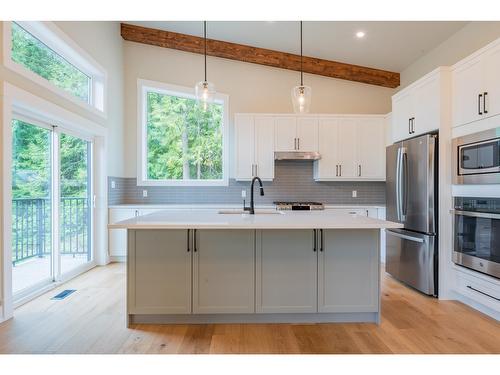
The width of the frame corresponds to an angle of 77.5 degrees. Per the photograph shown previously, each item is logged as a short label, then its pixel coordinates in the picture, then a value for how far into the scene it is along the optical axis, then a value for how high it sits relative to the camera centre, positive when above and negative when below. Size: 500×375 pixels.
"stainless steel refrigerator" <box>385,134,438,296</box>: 3.21 -0.27
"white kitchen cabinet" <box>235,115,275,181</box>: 4.95 +0.67
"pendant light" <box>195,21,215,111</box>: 2.95 +0.89
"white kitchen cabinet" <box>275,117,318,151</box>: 4.95 +0.83
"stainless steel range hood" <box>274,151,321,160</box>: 4.87 +0.49
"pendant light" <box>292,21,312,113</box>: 3.08 +0.89
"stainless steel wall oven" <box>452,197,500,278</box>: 2.67 -0.44
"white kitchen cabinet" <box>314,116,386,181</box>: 4.96 +0.63
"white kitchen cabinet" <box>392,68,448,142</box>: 3.20 +0.90
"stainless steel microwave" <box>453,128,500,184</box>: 2.65 +0.26
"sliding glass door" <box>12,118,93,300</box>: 3.17 -0.22
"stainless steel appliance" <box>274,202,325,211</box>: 4.70 -0.30
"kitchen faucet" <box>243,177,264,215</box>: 3.13 -0.25
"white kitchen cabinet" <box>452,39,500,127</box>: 2.65 +0.92
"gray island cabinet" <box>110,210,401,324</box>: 2.56 -0.71
